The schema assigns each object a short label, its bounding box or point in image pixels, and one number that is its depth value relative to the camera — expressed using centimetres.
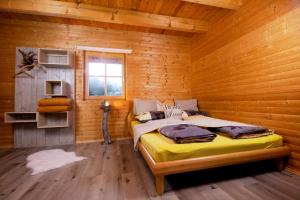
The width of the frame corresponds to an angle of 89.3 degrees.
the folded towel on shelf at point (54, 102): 273
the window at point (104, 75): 339
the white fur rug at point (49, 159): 201
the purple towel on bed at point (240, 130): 177
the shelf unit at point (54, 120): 281
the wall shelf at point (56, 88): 289
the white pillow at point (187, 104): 352
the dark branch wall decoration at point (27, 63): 294
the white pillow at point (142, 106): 321
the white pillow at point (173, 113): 295
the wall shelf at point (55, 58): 293
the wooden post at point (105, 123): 309
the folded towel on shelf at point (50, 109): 272
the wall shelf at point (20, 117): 272
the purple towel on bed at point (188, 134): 159
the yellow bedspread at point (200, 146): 144
